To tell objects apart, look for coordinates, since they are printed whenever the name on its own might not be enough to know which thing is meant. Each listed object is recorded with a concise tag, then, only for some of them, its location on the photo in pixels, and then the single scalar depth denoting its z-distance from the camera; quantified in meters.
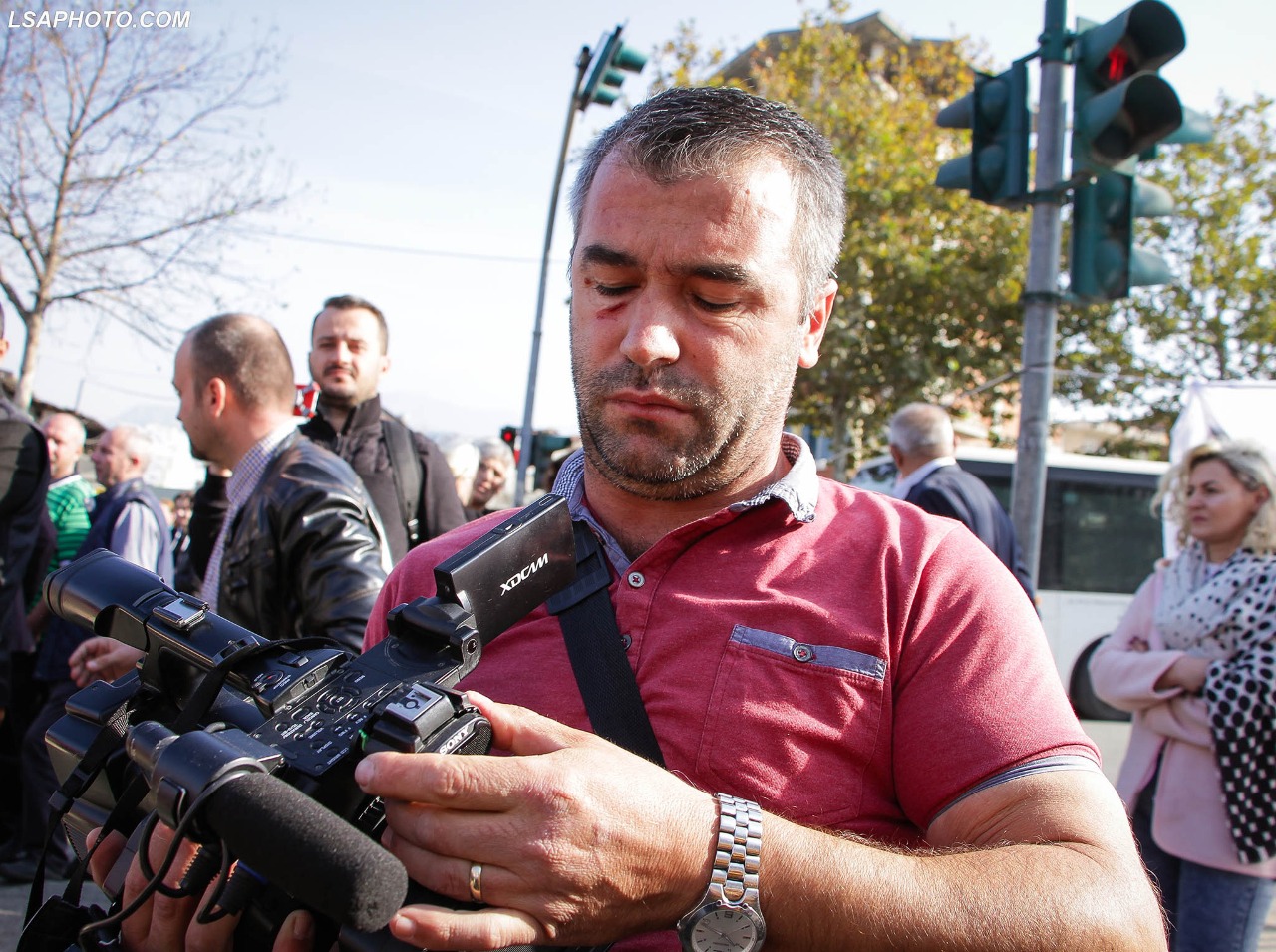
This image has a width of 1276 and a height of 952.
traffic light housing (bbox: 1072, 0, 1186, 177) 4.69
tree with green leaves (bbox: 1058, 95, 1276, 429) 18.66
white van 11.48
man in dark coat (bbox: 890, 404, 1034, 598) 5.30
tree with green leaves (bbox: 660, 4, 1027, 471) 17.64
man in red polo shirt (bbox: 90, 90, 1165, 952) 1.14
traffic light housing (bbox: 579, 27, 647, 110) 10.92
